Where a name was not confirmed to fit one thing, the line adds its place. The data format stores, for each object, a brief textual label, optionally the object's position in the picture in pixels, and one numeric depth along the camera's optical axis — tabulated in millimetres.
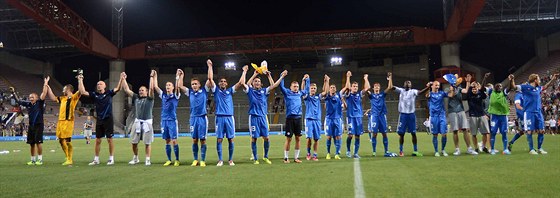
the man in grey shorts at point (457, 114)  12555
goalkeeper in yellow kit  11775
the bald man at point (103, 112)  11445
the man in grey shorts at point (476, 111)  12773
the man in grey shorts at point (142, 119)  11359
